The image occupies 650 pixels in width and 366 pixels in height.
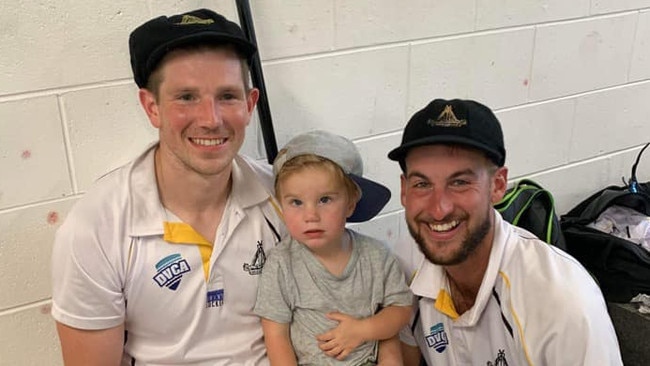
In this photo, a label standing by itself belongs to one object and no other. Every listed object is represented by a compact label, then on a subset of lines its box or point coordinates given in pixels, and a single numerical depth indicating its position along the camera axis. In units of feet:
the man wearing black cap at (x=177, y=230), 4.45
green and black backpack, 6.53
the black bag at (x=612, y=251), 6.63
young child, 4.66
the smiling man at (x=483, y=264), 4.31
